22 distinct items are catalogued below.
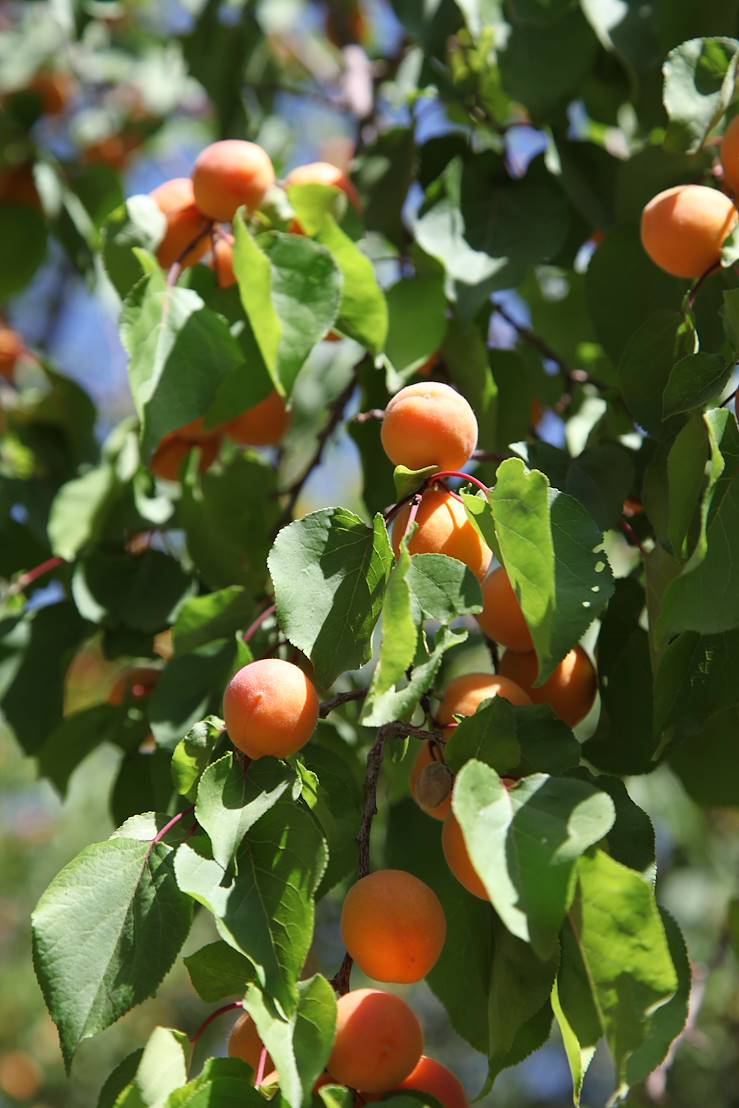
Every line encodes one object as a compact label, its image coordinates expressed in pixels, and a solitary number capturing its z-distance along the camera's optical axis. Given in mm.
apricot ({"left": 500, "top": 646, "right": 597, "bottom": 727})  1610
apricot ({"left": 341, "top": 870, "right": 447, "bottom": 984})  1510
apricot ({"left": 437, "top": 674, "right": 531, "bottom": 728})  1561
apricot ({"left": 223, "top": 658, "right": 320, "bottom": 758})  1521
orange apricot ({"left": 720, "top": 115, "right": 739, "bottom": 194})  1630
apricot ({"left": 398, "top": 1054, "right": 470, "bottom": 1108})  1523
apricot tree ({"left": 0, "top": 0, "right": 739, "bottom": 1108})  1502
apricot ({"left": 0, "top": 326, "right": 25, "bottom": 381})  2330
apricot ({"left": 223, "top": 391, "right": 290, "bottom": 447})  1815
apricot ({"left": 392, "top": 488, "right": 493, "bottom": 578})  1538
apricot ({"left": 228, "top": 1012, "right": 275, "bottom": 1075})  1536
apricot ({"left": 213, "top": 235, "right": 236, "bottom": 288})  1747
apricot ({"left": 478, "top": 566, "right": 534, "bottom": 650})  1593
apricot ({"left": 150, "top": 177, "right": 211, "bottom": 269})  1744
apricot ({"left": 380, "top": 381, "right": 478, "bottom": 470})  1554
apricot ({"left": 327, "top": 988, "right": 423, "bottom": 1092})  1501
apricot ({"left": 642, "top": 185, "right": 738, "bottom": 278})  1614
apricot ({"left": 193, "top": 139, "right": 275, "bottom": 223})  1708
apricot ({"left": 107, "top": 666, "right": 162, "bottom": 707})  1811
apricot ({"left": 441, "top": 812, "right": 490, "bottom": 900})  1511
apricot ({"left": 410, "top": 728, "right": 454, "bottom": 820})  1542
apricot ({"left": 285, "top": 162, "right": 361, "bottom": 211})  1763
